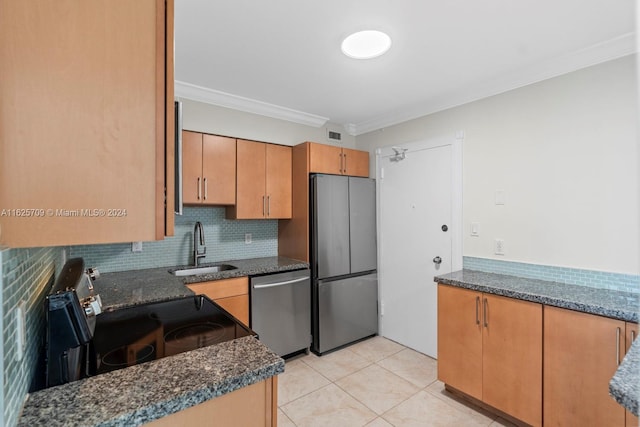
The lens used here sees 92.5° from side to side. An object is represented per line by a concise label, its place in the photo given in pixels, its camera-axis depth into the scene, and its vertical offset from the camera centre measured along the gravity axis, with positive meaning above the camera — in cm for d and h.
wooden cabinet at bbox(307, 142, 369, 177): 314 +62
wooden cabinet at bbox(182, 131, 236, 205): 264 +44
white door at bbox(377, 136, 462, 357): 285 -15
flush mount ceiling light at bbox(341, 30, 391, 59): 187 +110
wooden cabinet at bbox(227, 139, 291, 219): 293 +36
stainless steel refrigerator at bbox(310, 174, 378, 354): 305 -46
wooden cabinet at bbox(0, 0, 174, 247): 63 +22
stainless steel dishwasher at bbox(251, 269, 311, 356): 269 -86
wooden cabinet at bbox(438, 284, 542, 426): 190 -91
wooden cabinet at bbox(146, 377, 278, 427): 86 -58
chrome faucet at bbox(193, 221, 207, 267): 283 -23
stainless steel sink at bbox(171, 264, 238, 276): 270 -48
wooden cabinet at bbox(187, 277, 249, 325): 241 -62
